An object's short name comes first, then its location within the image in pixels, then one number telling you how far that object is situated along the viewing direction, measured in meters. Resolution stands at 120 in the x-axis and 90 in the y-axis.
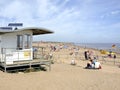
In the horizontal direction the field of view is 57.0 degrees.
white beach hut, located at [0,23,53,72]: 7.31
